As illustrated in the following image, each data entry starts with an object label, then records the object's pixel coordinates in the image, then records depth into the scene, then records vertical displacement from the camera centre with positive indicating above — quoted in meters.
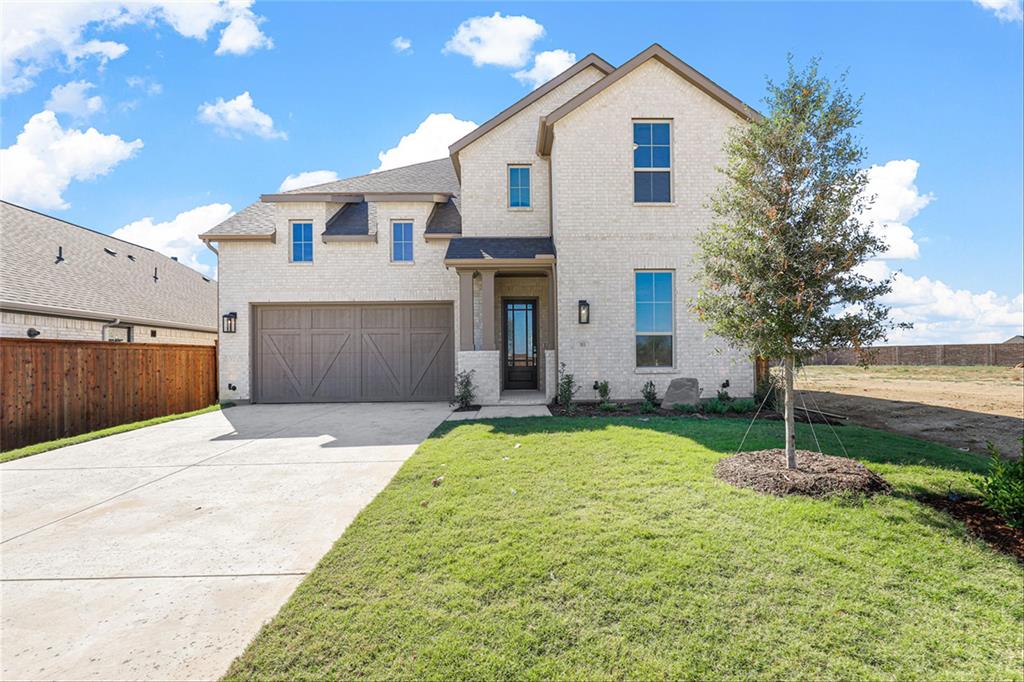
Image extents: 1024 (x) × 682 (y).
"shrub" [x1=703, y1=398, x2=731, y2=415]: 8.85 -1.21
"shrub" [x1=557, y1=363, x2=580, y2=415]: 9.27 -0.87
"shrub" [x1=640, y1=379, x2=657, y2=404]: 9.40 -0.97
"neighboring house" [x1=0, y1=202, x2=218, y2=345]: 10.64 +1.80
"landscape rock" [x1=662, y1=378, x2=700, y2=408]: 9.24 -0.96
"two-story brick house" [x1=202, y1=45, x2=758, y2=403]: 9.79 +2.13
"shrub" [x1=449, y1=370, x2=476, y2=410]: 10.12 -0.93
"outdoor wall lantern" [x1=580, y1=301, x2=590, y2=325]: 9.64 +0.75
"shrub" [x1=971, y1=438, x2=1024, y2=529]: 3.37 -1.15
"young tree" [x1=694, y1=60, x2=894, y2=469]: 4.53 +1.11
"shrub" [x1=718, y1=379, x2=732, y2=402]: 9.49 -1.05
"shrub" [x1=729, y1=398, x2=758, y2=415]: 8.89 -1.20
